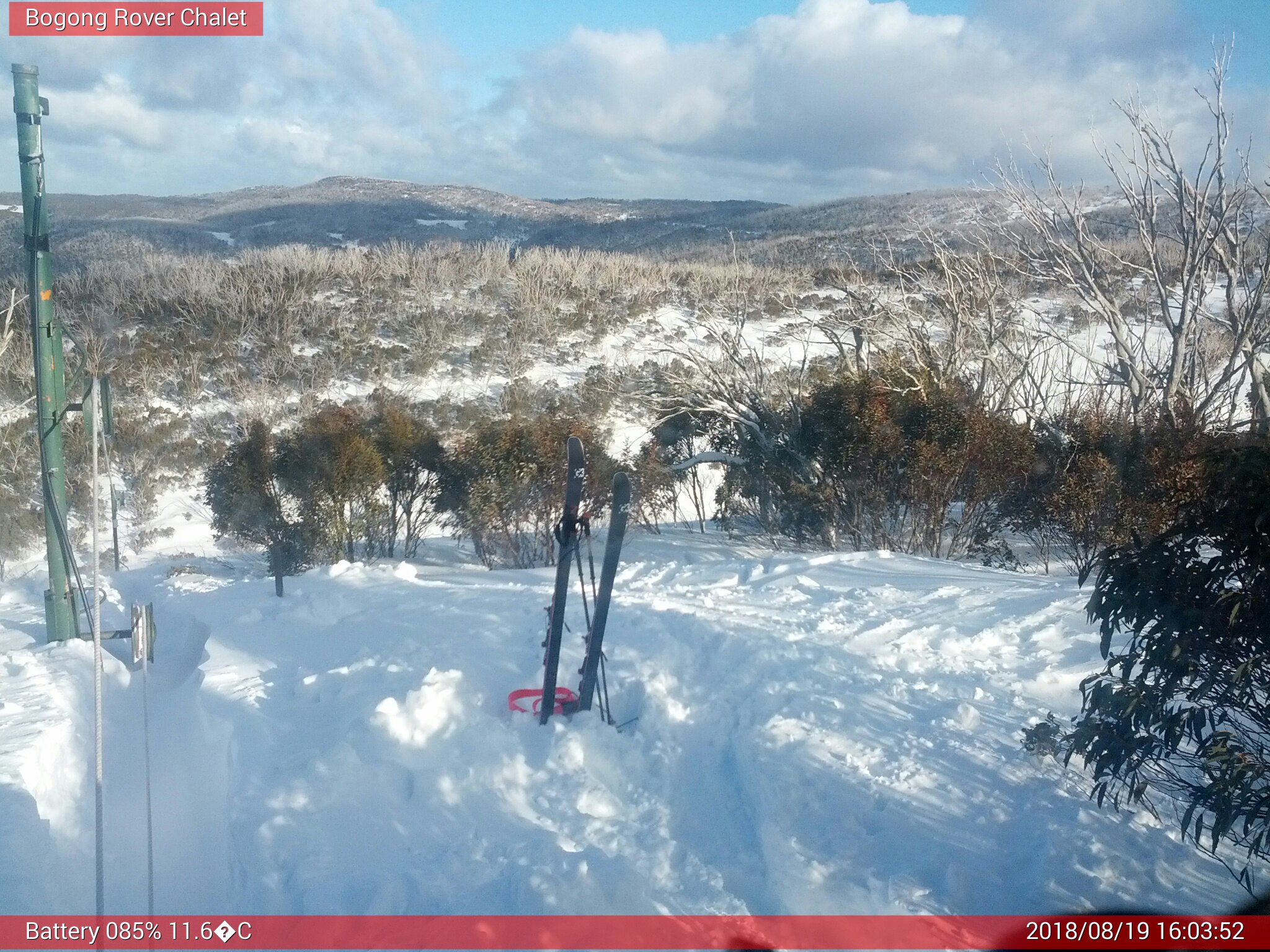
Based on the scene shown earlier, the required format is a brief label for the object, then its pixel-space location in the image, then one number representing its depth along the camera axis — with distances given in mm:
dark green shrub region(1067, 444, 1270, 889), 3136
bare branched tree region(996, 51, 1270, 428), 9734
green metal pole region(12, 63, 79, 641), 6879
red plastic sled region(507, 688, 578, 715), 5508
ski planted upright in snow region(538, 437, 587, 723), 4805
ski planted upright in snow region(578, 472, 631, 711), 4988
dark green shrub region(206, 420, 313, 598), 10914
